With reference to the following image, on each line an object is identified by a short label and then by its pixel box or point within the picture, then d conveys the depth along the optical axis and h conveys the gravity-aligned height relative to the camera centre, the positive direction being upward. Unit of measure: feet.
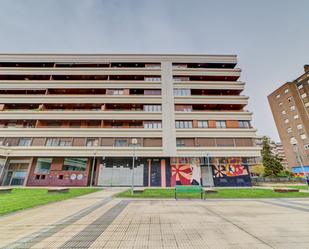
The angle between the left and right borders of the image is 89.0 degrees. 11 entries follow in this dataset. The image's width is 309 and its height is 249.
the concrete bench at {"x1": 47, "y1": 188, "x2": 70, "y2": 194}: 46.35 -2.31
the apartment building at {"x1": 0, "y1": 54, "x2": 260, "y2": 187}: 79.97 +30.63
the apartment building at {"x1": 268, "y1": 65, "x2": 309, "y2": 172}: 136.77 +58.20
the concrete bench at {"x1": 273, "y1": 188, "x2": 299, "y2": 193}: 47.29 -2.88
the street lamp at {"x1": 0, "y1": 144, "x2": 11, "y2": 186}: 78.48 +6.30
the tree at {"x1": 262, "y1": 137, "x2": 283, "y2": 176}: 125.76 +13.06
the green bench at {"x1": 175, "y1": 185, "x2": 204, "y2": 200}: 37.65 -1.89
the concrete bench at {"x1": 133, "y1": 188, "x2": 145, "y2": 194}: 47.39 -2.81
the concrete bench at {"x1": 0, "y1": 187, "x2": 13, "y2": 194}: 45.86 -2.24
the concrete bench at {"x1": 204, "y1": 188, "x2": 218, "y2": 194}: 46.30 -2.91
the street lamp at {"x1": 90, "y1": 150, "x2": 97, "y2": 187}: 78.36 +6.85
